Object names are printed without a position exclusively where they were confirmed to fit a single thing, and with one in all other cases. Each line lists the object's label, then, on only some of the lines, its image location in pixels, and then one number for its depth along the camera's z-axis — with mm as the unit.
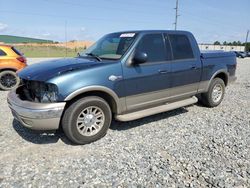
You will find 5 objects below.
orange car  8109
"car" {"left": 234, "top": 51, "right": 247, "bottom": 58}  46900
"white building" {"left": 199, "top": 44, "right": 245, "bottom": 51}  79438
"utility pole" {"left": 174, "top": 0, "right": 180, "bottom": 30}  34300
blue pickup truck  3639
